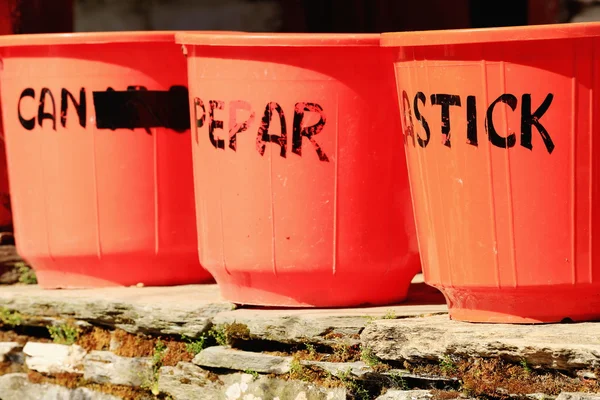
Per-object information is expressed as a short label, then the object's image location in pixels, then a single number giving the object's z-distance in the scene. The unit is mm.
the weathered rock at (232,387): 7203
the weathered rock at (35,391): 8536
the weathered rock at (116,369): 8239
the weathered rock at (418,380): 6587
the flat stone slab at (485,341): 6131
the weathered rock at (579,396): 5975
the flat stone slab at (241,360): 7406
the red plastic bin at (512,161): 6322
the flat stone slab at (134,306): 7967
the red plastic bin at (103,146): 8543
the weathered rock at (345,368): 6930
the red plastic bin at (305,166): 7316
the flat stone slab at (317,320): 7195
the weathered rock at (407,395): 6575
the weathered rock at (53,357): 8645
